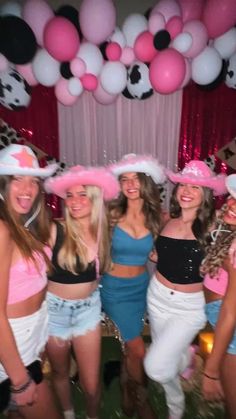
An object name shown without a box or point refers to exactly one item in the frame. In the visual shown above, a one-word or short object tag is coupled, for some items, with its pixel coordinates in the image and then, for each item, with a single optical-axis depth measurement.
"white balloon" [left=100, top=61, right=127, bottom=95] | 3.22
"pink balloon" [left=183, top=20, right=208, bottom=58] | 3.04
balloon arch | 2.98
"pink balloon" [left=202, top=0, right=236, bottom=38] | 2.89
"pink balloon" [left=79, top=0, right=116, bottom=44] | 2.92
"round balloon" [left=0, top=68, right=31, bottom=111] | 3.21
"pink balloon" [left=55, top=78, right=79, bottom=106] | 3.36
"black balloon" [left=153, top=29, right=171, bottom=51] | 3.03
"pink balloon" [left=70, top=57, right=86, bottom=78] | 3.18
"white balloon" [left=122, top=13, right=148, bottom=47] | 3.12
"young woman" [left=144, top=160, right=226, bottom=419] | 2.32
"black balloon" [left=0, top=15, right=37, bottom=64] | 2.91
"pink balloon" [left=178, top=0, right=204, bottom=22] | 3.11
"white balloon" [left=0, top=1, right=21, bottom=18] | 3.03
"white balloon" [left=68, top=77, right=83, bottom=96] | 3.29
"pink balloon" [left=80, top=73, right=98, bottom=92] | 3.26
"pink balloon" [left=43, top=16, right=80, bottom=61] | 2.98
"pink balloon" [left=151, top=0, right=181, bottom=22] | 3.05
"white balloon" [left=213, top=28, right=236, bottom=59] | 3.14
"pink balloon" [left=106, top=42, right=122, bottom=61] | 3.17
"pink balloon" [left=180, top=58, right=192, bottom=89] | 3.26
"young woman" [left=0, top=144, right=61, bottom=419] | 1.72
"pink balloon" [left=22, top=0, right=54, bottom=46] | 3.03
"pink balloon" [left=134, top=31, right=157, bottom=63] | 3.10
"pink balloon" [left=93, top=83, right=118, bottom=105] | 3.40
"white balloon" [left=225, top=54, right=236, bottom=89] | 3.28
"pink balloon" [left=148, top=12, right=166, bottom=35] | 3.02
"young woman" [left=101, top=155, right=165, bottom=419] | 2.56
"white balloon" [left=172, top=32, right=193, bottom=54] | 3.05
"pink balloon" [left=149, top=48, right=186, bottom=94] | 3.04
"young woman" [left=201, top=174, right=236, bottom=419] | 1.92
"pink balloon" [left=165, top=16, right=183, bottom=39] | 3.02
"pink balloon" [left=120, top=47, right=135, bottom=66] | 3.23
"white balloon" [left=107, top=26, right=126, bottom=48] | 3.18
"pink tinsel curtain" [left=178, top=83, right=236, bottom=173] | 3.96
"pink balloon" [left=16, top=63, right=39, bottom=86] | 3.29
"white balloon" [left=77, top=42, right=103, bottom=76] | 3.17
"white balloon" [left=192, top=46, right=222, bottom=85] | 3.20
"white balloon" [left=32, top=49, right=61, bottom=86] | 3.19
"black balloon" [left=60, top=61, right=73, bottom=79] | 3.24
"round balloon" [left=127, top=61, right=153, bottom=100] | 3.26
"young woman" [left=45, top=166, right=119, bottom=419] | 2.23
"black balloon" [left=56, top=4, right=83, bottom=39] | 3.11
